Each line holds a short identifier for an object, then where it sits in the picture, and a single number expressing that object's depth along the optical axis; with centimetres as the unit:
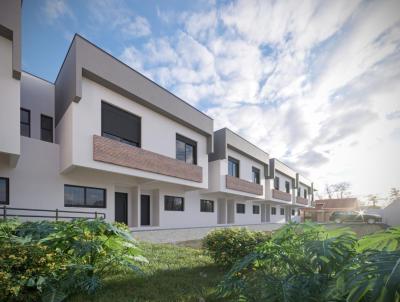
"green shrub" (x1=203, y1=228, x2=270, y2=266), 579
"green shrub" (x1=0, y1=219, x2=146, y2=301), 332
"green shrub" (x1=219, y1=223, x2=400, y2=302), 177
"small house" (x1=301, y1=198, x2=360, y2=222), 3779
